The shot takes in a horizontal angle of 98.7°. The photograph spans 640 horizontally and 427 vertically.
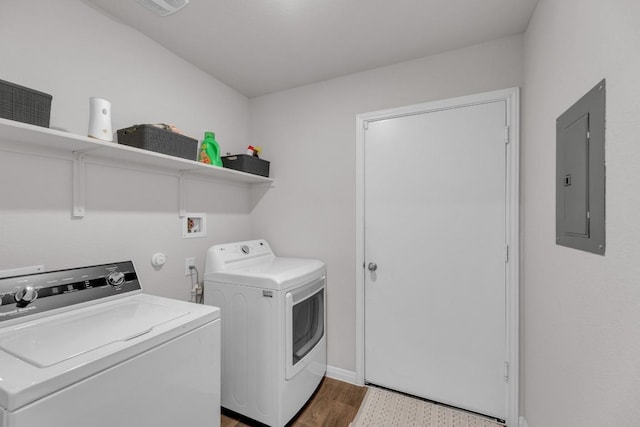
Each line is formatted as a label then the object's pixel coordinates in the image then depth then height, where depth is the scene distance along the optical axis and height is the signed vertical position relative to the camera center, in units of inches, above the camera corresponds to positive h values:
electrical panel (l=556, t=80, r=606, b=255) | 33.0 +5.1
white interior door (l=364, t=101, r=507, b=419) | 69.1 -11.8
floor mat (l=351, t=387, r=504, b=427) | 67.6 -52.2
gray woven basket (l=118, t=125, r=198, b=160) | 57.8 +16.0
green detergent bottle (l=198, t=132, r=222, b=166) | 77.4 +17.5
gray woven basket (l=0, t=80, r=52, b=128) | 39.6 +16.4
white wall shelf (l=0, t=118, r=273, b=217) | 43.2 +12.2
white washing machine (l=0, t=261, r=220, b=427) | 29.5 -17.8
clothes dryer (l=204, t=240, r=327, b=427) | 63.9 -29.8
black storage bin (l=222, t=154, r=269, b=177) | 84.9 +15.5
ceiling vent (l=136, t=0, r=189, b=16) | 50.3 +38.7
